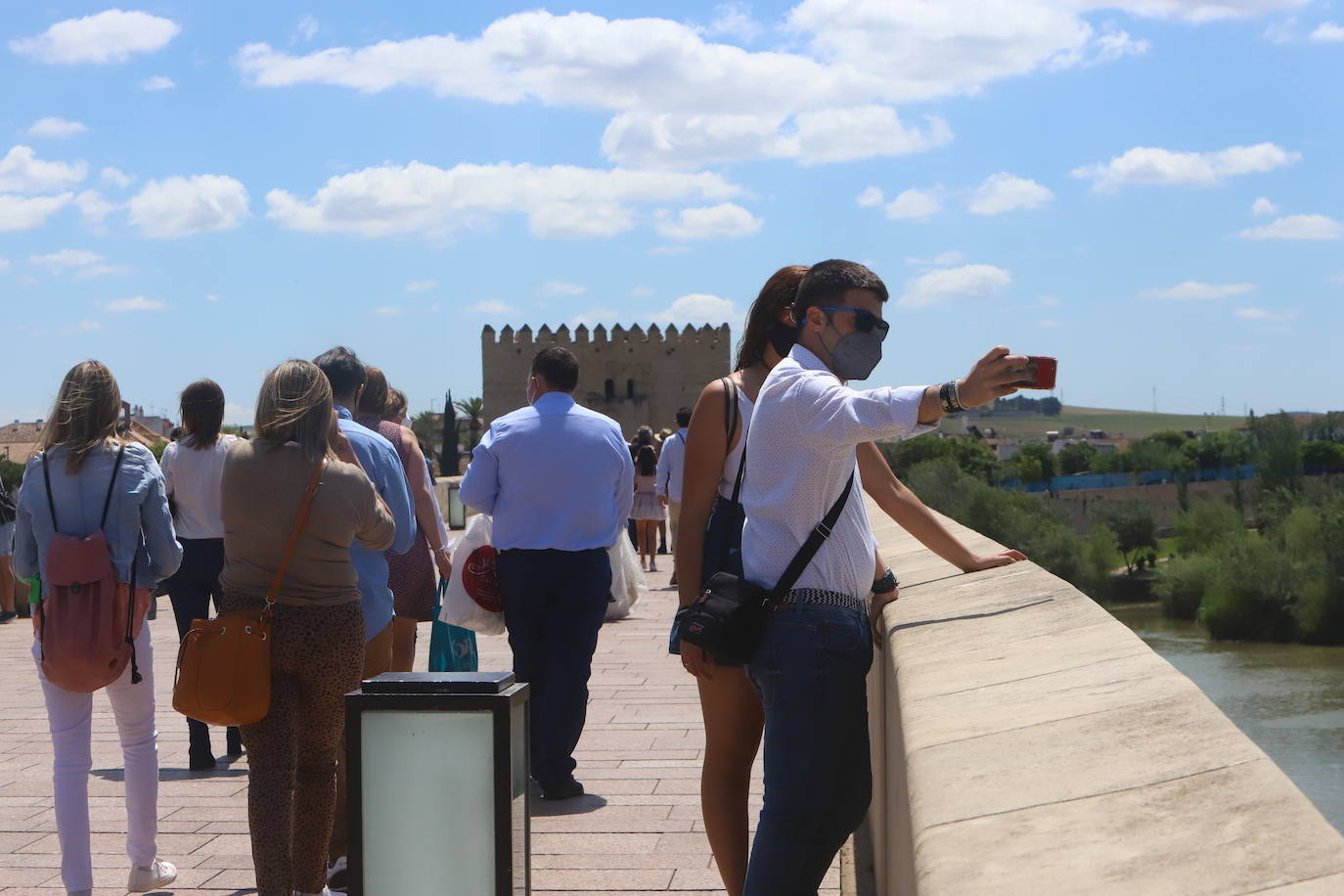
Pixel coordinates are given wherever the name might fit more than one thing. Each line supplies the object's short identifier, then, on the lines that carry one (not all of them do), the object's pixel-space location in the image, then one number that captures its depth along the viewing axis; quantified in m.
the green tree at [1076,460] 124.38
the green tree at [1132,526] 76.50
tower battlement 78.94
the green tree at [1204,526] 72.19
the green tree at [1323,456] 102.00
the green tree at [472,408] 94.99
